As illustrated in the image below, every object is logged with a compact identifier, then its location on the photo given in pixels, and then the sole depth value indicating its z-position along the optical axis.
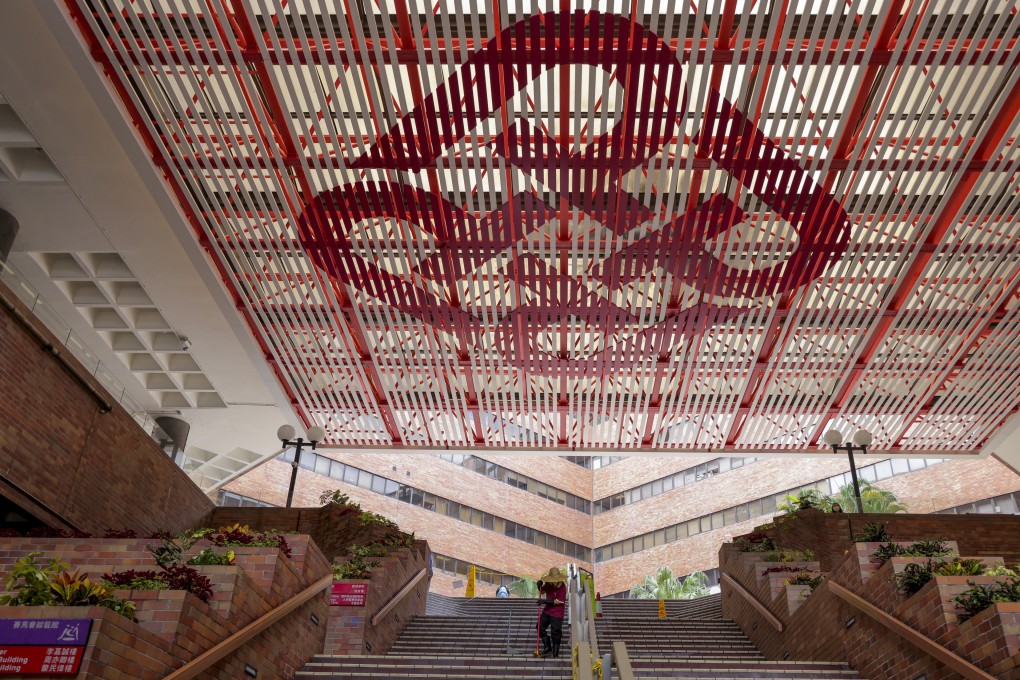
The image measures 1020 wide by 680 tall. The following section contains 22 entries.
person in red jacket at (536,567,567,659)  8.65
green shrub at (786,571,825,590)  9.55
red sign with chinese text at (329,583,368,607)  9.58
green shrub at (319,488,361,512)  14.75
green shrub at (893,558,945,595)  6.58
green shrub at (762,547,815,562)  11.11
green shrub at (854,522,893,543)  9.20
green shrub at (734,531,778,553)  12.20
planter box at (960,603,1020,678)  5.15
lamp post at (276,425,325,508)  13.74
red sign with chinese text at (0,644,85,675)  4.47
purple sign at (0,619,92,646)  4.52
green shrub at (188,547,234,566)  6.86
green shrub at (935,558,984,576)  6.64
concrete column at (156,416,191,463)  17.08
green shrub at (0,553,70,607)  4.95
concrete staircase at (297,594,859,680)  7.21
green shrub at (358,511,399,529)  13.87
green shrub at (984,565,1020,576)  6.57
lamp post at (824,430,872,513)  13.55
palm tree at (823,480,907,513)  25.59
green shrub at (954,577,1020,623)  5.70
